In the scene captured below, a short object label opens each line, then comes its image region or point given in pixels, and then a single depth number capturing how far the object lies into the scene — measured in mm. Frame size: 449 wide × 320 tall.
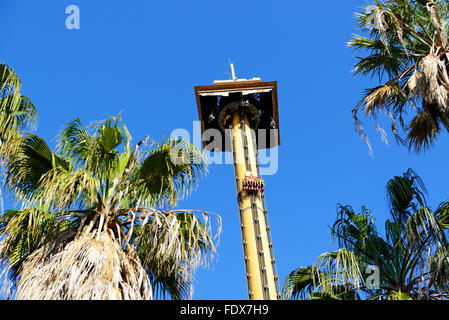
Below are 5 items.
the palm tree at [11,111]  10820
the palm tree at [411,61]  13617
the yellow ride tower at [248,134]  24834
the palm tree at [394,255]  11938
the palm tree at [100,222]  9305
